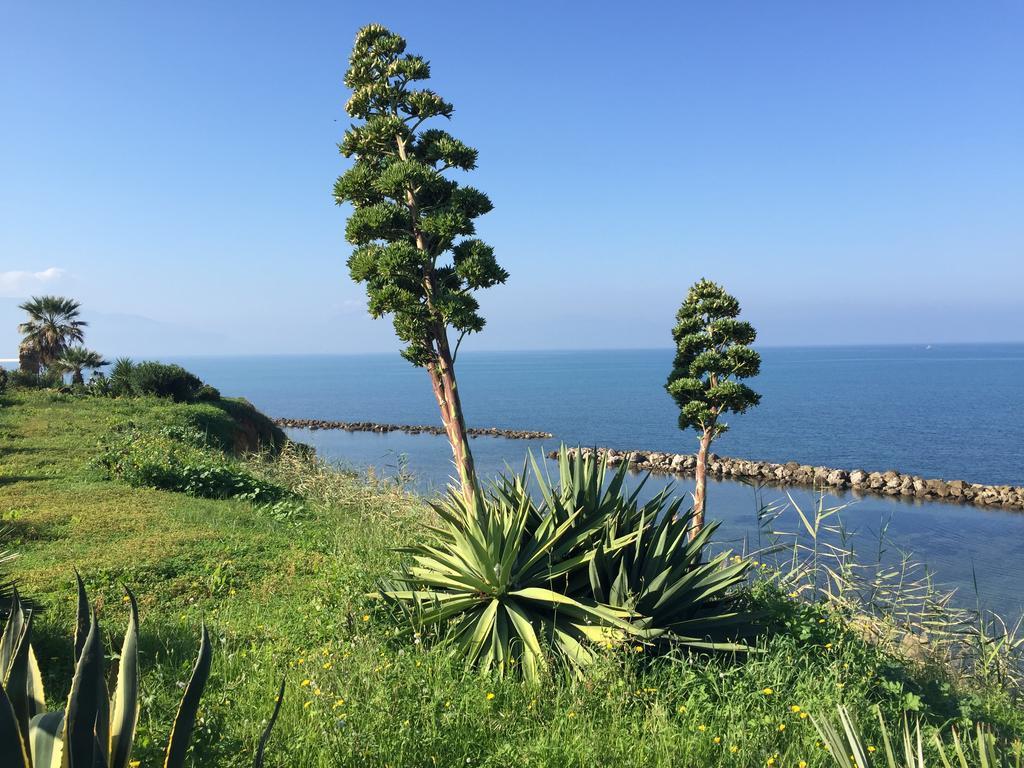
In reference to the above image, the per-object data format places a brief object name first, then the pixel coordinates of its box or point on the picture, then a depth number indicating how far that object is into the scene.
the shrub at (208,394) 25.22
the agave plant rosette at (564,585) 4.89
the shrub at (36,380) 26.89
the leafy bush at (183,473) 12.62
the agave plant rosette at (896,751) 2.38
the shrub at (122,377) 24.39
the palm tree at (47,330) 34.28
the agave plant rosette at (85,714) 1.84
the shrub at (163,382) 24.20
